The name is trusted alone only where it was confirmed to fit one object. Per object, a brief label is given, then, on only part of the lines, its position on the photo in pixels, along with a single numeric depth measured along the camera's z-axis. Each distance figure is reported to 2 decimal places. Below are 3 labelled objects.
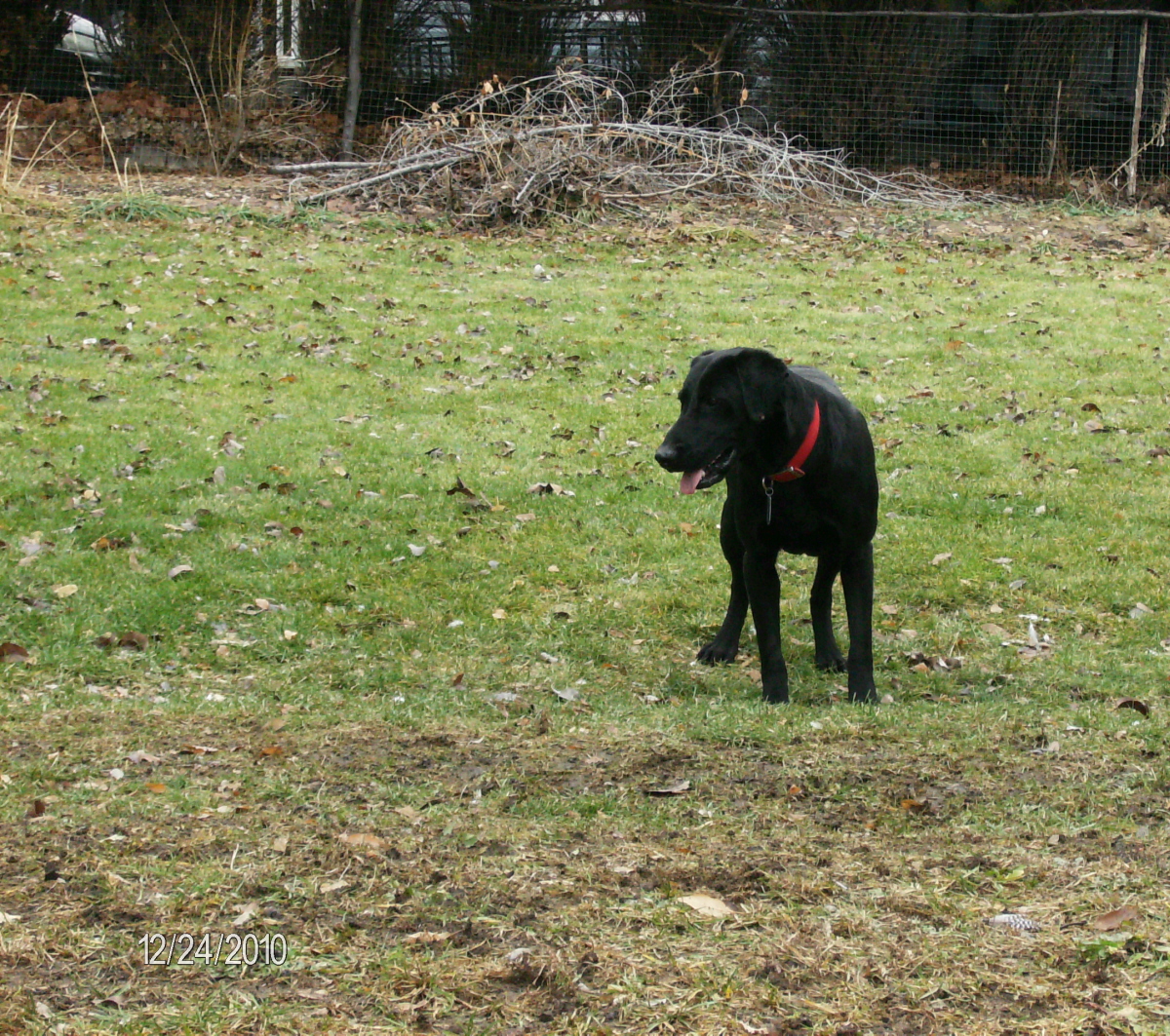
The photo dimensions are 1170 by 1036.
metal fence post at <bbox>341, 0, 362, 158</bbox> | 34.59
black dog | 9.68
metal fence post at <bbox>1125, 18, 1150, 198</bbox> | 34.00
